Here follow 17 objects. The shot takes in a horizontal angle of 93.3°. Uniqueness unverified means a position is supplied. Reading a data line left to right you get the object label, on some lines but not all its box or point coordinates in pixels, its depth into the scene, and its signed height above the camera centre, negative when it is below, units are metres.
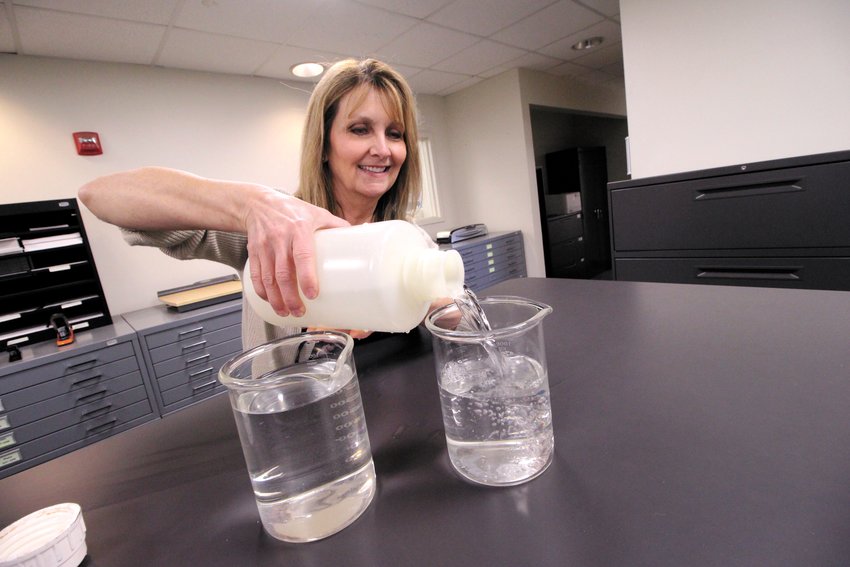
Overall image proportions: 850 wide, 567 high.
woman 0.49 +0.10
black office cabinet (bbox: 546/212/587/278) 4.63 -0.57
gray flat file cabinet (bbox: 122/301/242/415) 2.25 -0.52
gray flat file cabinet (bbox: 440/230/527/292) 3.79 -0.47
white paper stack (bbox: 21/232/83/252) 2.10 +0.20
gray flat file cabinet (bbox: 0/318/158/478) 1.89 -0.59
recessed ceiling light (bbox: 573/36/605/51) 3.50 +1.32
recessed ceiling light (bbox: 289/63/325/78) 3.06 +1.29
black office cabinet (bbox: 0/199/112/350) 2.08 +0.03
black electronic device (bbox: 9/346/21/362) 1.92 -0.32
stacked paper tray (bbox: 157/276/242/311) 2.50 -0.25
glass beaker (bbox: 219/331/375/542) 0.39 -0.20
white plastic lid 0.36 -0.24
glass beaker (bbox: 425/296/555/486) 0.43 -0.20
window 4.53 +0.31
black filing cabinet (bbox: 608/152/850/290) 1.33 -0.19
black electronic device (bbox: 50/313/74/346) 2.11 -0.27
